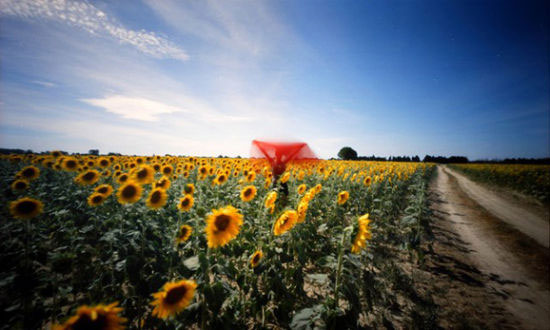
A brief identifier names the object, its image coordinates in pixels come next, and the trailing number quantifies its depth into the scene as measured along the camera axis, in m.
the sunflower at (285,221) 2.47
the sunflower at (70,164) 4.77
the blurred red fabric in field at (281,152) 5.61
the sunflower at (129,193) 3.05
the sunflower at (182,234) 2.70
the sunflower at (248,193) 3.55
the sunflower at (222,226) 2.17
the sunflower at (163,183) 3.89
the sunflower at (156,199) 3.02
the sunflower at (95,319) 1.28
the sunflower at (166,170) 5.57
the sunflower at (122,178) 4.39
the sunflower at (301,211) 2.80
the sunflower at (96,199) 3.37
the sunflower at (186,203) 3.11
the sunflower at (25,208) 2.84
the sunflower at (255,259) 2.40
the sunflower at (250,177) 5.17
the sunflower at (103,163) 6.48
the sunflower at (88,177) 4.05
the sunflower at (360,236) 1.96
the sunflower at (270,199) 2.96
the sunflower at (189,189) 4.06
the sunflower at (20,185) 3.94
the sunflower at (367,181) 6.53
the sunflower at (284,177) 4.74
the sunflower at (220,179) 4.86
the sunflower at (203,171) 5.76
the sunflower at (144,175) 3.74
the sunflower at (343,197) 3.99
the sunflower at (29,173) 4.55
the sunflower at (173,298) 1.74
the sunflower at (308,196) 3.24
